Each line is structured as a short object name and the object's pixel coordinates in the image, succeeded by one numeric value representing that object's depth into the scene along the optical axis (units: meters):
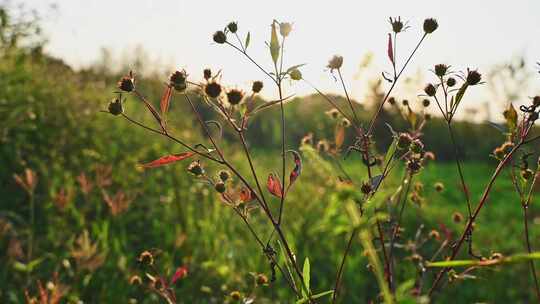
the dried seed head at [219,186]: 0.91
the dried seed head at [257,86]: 0.90
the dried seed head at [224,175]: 0.98
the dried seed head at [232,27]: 0.93
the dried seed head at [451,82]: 0.99
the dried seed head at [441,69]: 0.94
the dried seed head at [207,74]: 0.88
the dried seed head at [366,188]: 0.80
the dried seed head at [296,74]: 0.89
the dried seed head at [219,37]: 0.91
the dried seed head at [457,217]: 1.58
